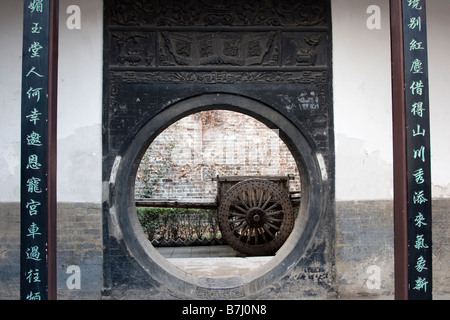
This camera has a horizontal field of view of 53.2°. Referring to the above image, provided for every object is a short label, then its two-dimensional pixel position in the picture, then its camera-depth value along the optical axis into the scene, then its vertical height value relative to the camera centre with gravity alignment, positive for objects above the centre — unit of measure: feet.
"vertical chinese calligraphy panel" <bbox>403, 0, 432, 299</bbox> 10.04 +0.27
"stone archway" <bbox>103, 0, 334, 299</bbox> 16.80 +2.94
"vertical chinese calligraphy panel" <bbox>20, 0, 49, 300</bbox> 9.83 +0.34
